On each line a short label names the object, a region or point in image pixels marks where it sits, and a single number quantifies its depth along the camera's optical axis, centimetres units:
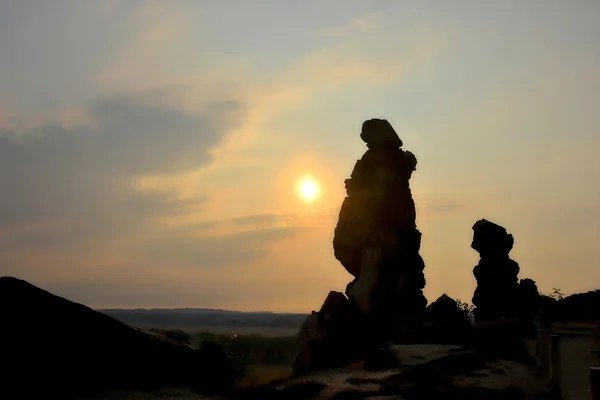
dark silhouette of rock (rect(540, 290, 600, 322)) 2609
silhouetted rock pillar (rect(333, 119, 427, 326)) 4512
